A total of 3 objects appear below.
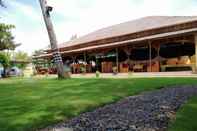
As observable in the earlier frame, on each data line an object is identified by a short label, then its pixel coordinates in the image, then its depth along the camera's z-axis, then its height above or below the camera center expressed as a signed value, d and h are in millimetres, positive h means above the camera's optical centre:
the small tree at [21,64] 20887 +616
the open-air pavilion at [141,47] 10608 +1617
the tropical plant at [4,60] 14844 +867
